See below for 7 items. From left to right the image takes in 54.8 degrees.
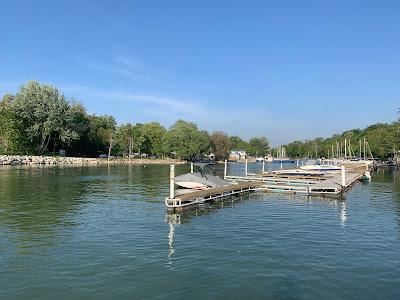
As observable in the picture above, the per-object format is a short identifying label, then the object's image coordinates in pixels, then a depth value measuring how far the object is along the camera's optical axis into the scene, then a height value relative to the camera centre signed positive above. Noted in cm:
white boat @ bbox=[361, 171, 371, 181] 6500 -280
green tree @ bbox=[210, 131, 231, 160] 19138 +747
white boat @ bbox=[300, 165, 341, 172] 7319 -162
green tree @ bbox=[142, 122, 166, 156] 17350 +878
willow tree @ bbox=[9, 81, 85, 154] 10994 +1296
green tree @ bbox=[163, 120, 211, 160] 15638 +717
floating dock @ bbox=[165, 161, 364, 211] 3119 -318
